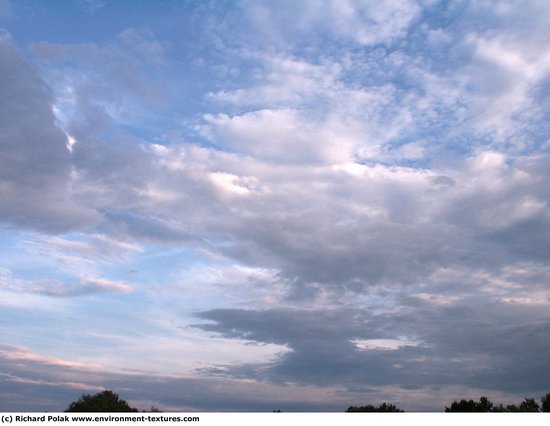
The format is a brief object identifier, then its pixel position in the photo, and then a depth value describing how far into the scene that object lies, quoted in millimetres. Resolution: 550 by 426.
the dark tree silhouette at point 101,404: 103938
